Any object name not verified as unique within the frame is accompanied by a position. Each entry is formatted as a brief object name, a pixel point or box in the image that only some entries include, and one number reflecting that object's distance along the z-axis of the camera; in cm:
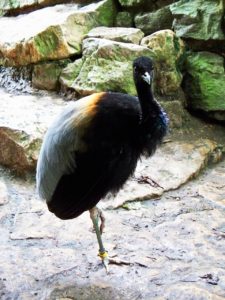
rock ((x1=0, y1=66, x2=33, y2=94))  403
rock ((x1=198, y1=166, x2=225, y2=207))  310
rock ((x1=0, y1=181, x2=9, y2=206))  303
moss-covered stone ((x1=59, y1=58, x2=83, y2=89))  386
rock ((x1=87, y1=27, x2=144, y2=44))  389
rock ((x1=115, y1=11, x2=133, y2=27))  424
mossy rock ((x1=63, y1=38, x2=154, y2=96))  364
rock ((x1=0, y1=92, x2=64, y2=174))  324
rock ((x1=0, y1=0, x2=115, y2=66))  393
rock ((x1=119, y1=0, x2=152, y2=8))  414
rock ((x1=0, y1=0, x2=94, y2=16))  465
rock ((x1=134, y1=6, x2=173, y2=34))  408
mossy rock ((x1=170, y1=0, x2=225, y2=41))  382
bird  217
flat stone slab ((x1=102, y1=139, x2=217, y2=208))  312
